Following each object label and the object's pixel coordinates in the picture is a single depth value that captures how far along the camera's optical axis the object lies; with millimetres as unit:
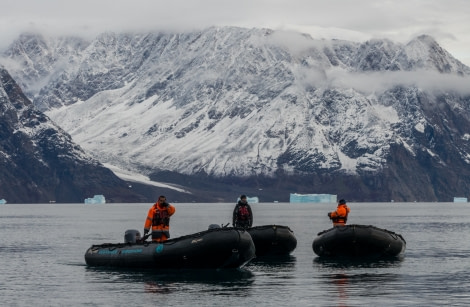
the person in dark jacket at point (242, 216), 80375
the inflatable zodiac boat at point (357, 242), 81812
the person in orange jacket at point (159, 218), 68650
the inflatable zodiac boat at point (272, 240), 84375
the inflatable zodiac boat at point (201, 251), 68688
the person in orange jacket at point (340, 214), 81938
